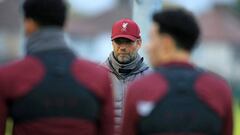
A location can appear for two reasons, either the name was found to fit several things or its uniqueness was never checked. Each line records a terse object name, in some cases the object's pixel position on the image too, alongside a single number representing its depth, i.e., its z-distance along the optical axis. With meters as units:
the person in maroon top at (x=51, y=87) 10.04
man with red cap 14.97
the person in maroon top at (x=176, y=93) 9.86
